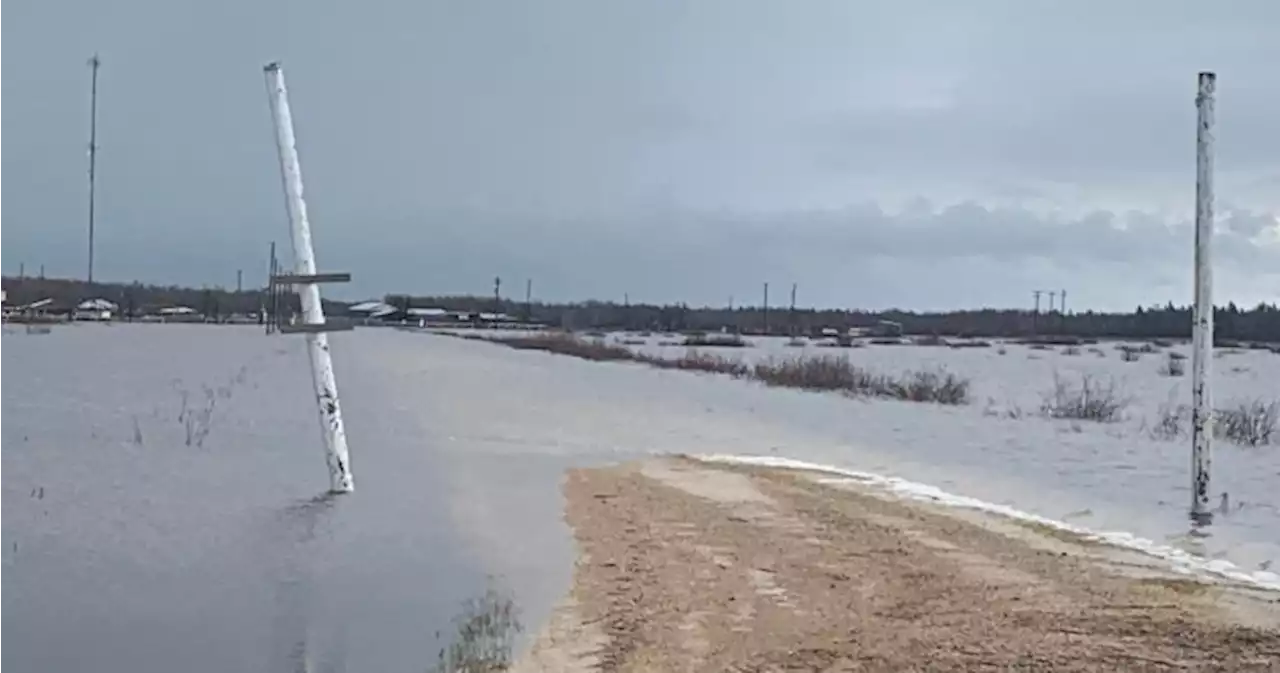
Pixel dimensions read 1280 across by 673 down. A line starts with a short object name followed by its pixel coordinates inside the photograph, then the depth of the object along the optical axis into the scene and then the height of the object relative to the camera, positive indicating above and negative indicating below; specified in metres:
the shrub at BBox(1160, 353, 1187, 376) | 57.25 -1.13
